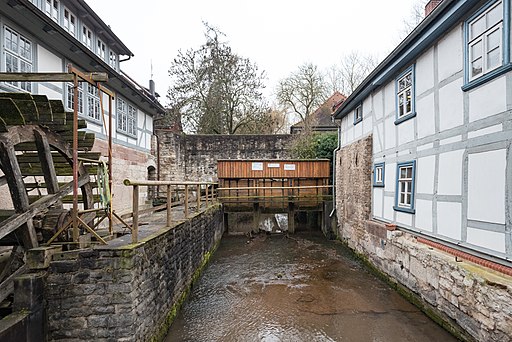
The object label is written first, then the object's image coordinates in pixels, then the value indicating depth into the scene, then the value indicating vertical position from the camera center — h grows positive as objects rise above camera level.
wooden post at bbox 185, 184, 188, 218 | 6.19 -0.56
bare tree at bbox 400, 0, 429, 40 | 14.65 +7.52
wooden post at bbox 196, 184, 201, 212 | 7.68 -0.66
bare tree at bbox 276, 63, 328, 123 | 19.16 +5.23
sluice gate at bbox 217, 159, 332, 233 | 13.07 -0.43
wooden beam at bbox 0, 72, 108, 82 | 3.59 +1.16
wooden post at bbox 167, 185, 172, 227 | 4.96 -0.53
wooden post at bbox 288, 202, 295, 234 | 13.32 -2.14
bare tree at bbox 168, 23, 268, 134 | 17.95 +5.02
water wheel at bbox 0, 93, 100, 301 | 3.59 +0.19
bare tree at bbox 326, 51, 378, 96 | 19.74 +6.16
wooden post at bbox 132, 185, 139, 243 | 3.75 -0.57
